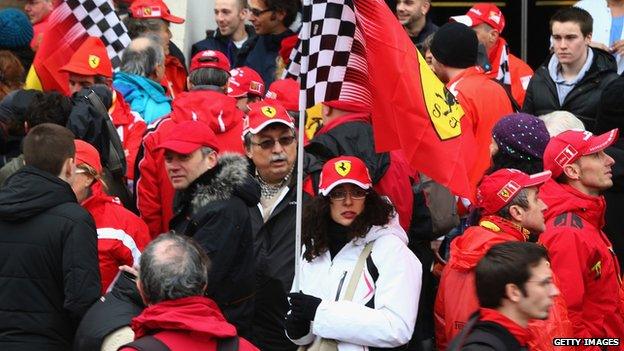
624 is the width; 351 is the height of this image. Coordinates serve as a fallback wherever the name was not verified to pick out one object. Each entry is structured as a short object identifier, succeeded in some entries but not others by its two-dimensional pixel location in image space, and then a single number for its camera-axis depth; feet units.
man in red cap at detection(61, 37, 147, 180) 67.41
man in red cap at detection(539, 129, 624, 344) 50.16
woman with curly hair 47.88
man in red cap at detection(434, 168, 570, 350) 48.65
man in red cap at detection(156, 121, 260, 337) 49.80
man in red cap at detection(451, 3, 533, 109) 77.30
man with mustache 54.49
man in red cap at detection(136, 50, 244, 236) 61.31
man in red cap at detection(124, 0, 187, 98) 80.43
